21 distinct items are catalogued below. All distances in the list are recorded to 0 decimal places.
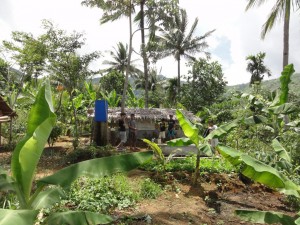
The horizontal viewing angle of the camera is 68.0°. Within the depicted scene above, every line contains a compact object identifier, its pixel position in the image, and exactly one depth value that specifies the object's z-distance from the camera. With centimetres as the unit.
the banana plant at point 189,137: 511
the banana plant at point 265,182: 263
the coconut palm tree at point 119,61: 2663
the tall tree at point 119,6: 1263
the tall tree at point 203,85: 1997
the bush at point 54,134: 1103
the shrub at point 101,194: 421
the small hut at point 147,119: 1431
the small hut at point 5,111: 949
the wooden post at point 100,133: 1014
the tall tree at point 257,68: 2605
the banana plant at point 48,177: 222
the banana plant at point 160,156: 612
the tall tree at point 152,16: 1333
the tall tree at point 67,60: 1098
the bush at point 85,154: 813
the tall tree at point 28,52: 1081
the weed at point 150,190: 508
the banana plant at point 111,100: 1778
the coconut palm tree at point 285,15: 907
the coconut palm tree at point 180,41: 2226
